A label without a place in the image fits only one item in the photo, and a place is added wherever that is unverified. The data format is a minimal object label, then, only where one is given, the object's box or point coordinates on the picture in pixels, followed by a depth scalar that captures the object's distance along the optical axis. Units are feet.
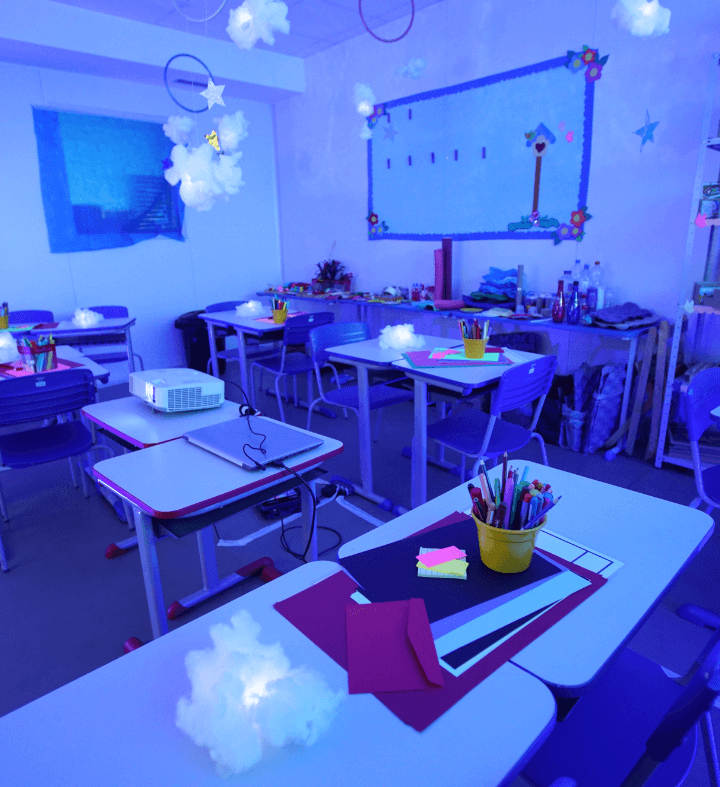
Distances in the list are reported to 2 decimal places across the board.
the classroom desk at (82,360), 8.26
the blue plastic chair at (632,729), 2.24
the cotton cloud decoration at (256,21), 5.84
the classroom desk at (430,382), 7.05
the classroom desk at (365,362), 8.30
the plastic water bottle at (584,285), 11.38
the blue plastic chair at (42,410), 7.26
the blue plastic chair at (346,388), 9.80
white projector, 5.84
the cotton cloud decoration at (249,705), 2.04
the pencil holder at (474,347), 7.85
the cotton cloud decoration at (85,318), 12.22
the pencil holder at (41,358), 8.24
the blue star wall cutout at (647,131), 10.55
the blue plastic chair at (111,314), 13.52
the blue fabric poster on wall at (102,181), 15.33
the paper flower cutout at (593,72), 11.08
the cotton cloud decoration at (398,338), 8.95
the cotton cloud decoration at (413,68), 11.46
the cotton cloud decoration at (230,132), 7.69
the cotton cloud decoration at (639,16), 7.15
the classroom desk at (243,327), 11.84
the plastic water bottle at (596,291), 11.26
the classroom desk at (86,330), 11.56
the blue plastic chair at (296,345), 11.69
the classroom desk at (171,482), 4.03
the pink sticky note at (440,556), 3.19
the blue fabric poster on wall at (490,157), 11.75
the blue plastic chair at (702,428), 5.93
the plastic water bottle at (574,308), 10.85
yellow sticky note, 3.11
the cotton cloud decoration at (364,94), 12.65
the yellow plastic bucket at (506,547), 3.02
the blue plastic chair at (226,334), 13.92
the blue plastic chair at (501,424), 7.02
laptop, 4.56
